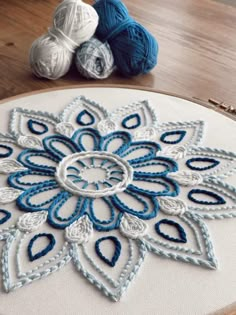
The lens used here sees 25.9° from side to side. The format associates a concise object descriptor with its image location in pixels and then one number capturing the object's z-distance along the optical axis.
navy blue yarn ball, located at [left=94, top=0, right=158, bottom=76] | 0.86
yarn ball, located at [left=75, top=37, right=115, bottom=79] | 0.87
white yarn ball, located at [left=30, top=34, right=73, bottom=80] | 0.85
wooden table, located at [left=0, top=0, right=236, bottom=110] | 0.91
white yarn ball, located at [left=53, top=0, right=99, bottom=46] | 0.83
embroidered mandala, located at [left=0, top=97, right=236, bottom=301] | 0.49
